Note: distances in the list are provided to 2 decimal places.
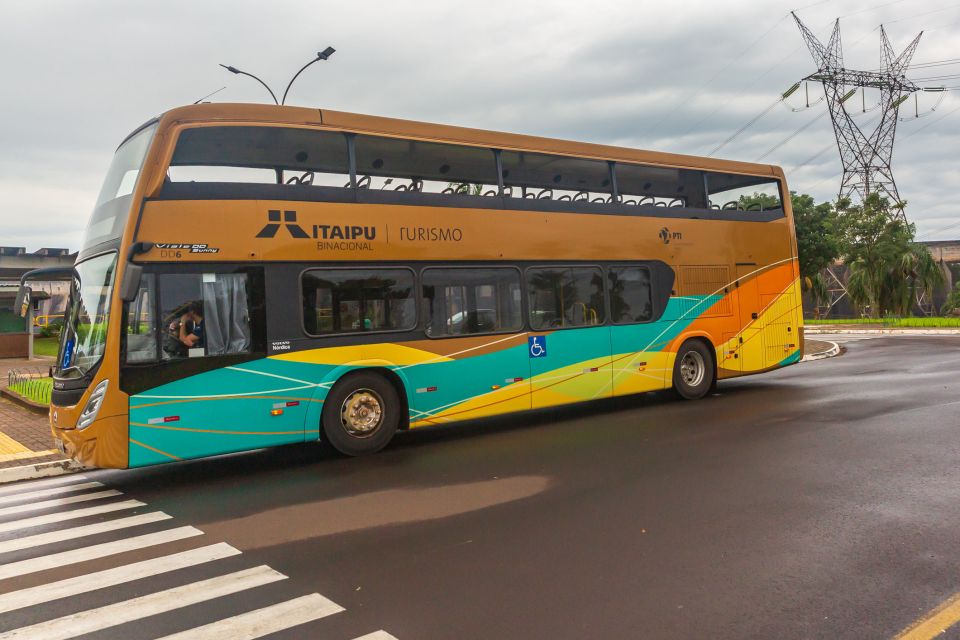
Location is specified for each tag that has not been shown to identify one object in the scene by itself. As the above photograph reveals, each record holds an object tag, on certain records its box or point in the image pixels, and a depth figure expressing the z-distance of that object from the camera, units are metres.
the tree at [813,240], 46.81
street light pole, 18.59
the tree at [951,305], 48.38
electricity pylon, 53.81
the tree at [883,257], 39.50
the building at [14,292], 36.56
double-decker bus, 7.79
